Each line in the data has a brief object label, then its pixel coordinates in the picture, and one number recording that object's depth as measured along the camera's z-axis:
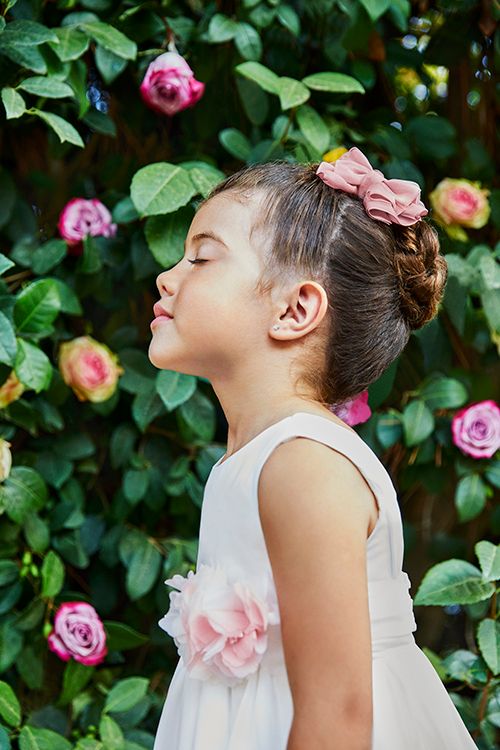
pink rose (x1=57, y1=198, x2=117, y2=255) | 1.78
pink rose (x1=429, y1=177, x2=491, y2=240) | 1.91
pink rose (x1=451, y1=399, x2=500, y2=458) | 1.82
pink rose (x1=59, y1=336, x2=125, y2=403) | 1.76
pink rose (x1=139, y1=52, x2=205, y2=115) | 1.73
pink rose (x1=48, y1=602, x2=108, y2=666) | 1.68
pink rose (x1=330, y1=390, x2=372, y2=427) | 1.33
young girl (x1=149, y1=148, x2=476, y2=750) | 0.92
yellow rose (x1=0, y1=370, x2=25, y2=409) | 1.64
